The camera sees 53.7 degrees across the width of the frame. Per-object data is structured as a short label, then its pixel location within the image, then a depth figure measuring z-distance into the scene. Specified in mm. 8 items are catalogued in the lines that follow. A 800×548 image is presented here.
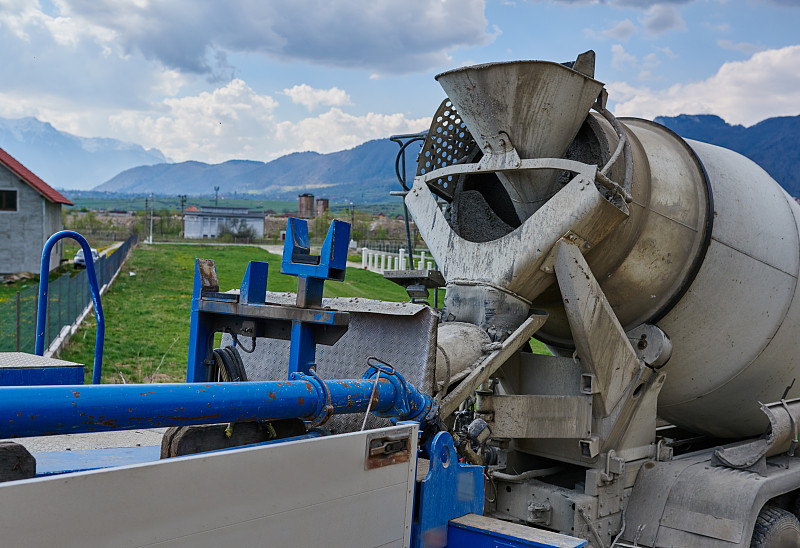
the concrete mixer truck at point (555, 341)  3158
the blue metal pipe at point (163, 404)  2043
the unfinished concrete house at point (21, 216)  28297
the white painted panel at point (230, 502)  1850
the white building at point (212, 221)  117312
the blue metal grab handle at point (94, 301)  4039
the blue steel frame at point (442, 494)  3016
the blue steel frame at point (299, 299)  3146
